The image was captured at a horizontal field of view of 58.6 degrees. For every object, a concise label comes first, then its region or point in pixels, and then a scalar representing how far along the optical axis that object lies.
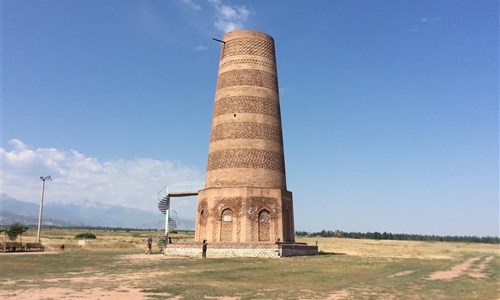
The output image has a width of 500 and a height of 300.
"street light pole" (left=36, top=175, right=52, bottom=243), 38.84
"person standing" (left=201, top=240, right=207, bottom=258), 23.15
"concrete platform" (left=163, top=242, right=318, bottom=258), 22.69
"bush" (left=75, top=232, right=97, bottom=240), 56.20
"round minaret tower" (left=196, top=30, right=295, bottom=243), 25.56
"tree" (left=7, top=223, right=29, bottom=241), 38.53
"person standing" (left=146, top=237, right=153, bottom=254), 26.53
